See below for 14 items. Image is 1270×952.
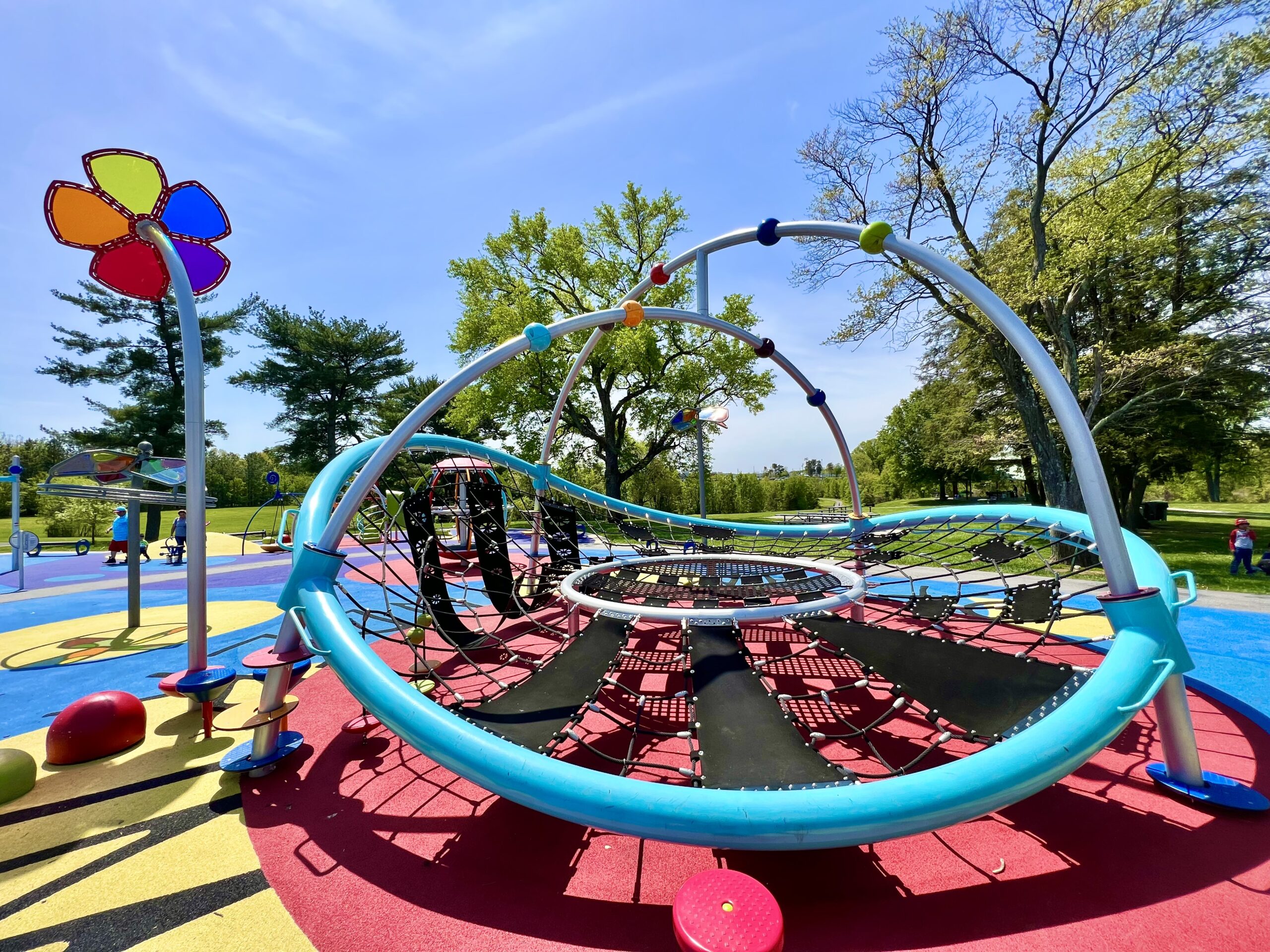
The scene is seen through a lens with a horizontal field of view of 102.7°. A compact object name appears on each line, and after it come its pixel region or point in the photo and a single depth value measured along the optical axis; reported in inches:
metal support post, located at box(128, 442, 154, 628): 219.3
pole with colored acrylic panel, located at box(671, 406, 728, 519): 309.6
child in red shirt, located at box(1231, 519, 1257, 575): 366.0
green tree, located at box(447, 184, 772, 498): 807.1
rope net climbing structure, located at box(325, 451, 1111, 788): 103.3
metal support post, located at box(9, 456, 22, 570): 360.5
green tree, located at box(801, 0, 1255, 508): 429.4
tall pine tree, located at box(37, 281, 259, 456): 969.5
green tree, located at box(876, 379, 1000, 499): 855.1
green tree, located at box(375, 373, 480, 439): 1182.9
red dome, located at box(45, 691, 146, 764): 128.9
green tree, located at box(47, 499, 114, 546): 772.0
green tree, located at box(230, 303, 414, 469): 1194.6
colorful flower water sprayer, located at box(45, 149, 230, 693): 149.3
